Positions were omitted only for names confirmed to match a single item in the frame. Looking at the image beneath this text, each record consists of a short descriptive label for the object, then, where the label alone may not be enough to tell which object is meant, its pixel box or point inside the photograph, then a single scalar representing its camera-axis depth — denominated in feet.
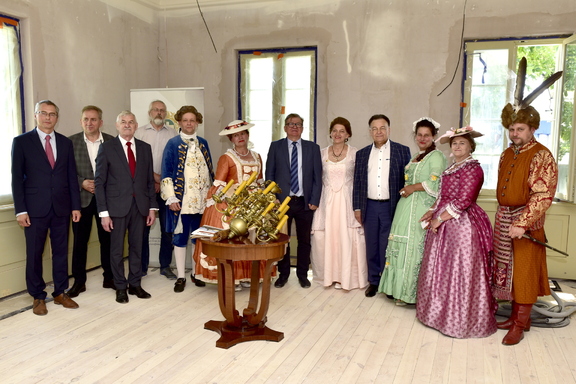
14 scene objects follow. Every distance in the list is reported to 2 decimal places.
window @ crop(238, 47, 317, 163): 17.61
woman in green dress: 11.75
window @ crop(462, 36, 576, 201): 14.23
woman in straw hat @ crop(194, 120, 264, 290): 12.84
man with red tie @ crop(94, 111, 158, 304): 12.08
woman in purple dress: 10.31
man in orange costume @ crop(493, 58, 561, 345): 9.69
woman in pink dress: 13.52
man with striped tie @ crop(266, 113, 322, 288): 13.44
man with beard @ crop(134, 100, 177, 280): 15.08
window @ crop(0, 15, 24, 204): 12.98
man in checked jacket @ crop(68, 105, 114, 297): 12.87
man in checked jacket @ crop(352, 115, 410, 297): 12.71
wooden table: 9.30
